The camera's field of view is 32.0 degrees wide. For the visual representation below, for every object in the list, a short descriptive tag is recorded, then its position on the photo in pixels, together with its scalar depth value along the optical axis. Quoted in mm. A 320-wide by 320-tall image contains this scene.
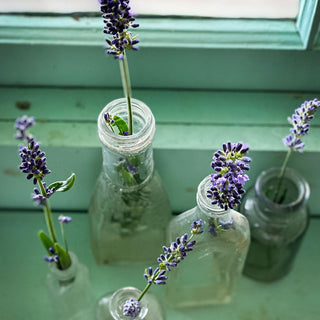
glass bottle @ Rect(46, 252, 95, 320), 807
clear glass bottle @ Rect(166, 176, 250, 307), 727
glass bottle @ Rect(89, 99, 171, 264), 708
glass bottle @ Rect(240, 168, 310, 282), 825
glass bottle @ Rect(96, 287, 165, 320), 734
